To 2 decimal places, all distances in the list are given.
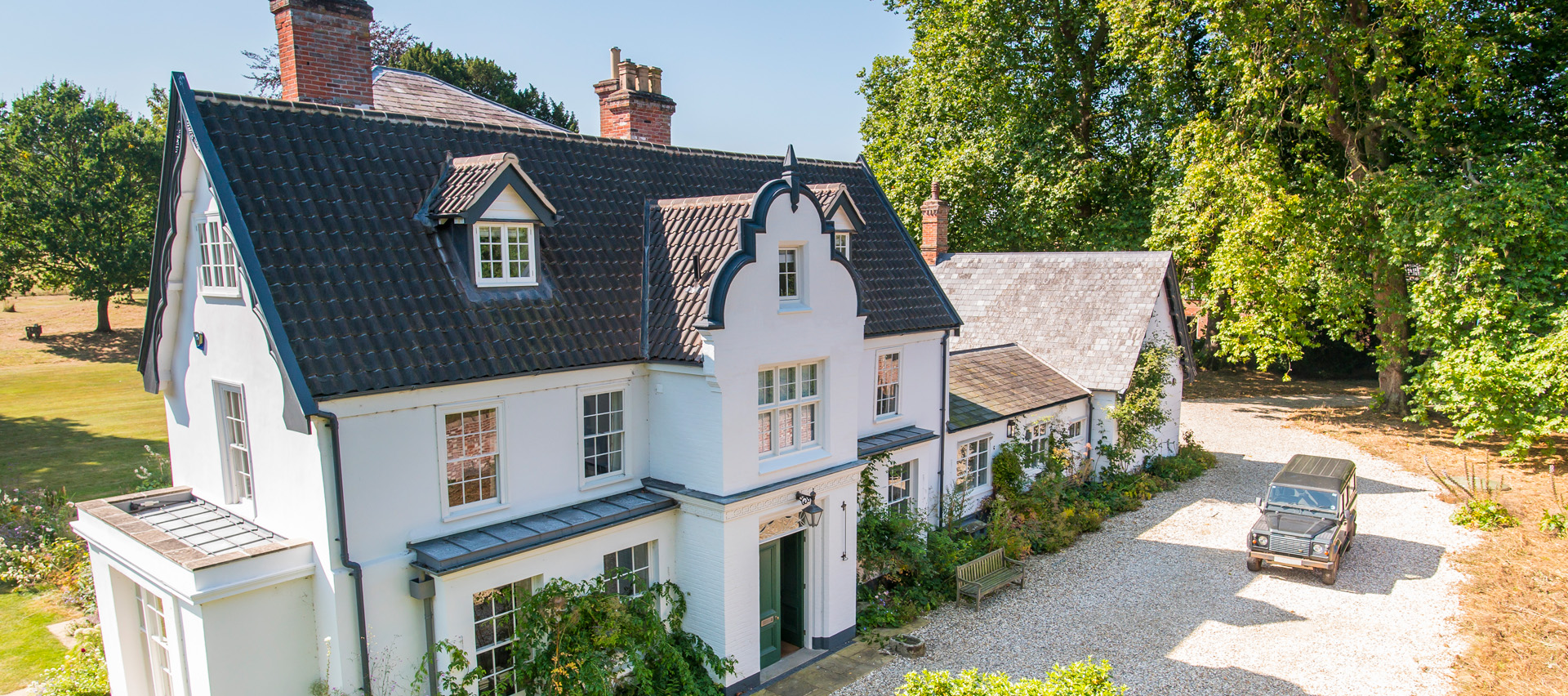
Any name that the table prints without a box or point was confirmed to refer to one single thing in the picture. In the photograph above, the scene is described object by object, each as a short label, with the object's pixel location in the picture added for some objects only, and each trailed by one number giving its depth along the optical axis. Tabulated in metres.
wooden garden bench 16.09
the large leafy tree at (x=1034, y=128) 36.03
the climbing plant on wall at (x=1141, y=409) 23.50
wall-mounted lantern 13.56
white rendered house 9.95
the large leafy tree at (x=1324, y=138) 24.77
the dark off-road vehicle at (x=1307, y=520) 16.98
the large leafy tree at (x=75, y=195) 40.56
